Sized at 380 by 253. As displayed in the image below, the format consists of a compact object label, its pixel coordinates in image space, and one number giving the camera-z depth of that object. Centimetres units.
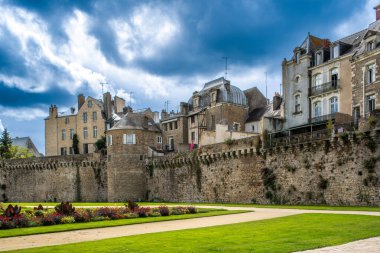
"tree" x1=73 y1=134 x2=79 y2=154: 8112
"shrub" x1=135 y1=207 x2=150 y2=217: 2723
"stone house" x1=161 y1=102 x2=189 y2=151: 6975
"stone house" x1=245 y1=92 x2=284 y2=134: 5106
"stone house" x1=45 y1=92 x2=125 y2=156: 7938
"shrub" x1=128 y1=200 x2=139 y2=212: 2878
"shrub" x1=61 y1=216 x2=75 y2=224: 2420
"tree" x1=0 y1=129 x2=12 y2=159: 8512
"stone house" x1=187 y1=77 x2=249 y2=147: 6550
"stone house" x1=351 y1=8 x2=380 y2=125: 3722
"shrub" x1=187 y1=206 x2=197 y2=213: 2934
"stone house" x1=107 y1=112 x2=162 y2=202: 5631
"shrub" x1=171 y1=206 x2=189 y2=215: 2856
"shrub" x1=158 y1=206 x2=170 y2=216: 2788
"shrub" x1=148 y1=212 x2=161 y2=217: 2758
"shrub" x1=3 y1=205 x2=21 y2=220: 2397
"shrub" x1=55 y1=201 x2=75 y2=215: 2619
